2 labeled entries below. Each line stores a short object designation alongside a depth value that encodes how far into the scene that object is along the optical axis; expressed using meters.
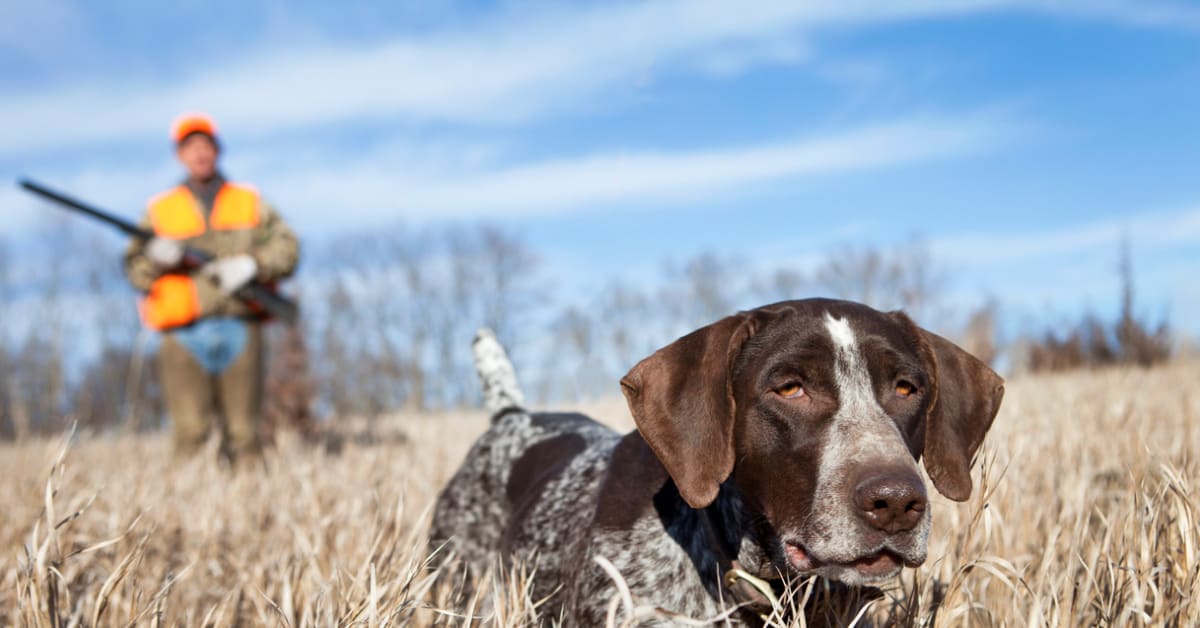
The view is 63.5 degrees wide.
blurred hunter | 7.22
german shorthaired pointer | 2.42
